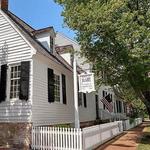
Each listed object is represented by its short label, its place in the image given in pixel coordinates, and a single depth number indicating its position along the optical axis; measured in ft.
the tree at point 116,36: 34.12
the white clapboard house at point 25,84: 31.44
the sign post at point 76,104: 27.29
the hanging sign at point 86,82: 26.31
